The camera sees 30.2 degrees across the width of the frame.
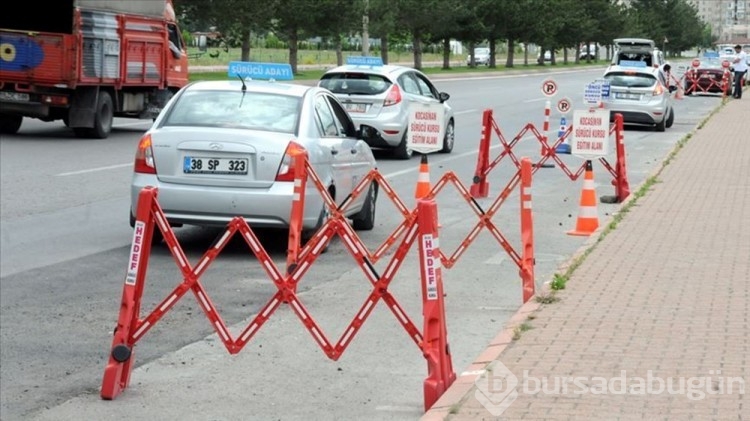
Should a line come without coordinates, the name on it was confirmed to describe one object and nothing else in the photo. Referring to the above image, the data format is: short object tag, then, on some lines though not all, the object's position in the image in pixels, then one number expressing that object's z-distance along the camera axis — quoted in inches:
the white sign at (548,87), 1035.9
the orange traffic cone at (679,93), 2102.6
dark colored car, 2156.7
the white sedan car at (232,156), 476.4
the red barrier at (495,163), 684.1
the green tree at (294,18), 2347.4
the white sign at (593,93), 985.5
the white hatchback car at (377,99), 894.4
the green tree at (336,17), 2418.8
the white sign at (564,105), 983.3
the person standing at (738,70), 1945.1
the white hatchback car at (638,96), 1257.4
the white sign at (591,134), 613.3
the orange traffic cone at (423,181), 575.5
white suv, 2048.7
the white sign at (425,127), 603.8
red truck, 997.8
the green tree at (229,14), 2146.9
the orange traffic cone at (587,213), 561.6
